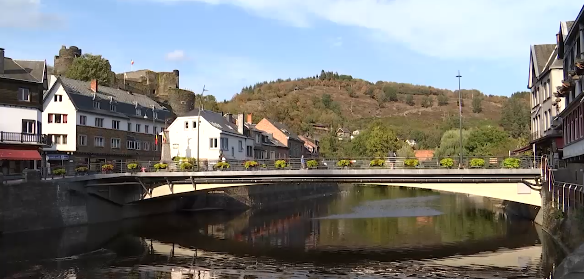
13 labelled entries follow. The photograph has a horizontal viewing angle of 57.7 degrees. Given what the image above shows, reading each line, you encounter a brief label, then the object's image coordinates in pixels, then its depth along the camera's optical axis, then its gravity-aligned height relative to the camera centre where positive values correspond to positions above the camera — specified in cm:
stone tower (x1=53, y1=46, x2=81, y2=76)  9806 +1823
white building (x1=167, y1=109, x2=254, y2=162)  7038 +257
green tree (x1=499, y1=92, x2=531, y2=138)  14175 +1052
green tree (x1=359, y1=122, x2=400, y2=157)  10281 +263
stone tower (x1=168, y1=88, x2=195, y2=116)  9962 +1065
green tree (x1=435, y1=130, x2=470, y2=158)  9769 +230
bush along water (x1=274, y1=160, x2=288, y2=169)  4394 -67
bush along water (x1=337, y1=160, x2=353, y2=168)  4178 -58
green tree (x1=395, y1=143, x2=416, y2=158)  10671 +89
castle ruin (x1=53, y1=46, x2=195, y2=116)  9794 +1418
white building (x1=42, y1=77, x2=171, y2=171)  5991 +386
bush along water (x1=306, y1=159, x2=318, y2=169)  4288 -67
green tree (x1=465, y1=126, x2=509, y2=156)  8700 +255
